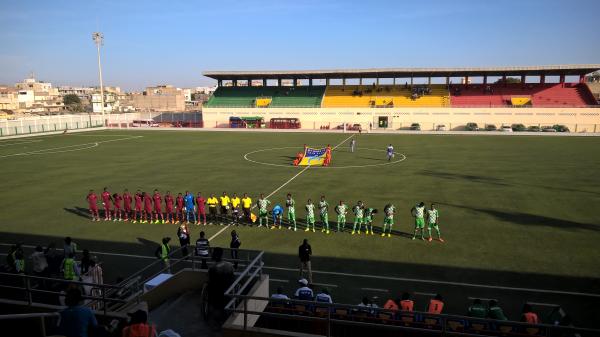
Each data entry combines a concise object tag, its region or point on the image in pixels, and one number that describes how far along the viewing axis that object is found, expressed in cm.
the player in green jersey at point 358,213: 1878
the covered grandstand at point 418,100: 6994
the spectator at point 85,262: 1262
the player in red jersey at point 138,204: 2090
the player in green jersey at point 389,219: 1816
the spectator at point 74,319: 651
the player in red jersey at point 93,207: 2106
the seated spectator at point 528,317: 931
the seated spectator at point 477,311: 994
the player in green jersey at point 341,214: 1894
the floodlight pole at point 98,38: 7425
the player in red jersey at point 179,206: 2053
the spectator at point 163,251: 1441
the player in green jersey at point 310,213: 1917
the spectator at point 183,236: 1608
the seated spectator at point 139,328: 639
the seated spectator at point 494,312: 967
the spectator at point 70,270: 1238
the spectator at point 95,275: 1209
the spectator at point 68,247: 1388
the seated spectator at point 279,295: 1028
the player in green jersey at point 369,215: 1860
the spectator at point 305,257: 1385
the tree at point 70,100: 17900
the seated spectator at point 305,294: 1067
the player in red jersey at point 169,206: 2050
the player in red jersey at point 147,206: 2084
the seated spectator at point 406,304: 1019
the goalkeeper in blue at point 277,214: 1977
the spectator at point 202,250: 1373
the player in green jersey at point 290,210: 1930
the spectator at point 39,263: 1324
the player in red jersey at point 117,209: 2102
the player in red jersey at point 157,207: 2047
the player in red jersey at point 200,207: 2041
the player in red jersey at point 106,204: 2128
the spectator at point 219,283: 862
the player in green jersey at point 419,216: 1755
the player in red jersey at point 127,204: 2095
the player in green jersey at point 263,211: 2003
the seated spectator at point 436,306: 1038
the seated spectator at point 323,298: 1024
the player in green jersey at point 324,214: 1900
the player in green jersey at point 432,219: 1773
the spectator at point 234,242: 1472
